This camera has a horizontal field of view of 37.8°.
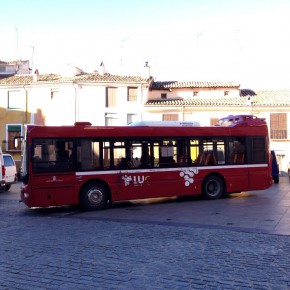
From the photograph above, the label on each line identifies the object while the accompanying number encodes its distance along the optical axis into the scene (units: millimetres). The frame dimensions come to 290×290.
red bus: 12828
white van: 20061
